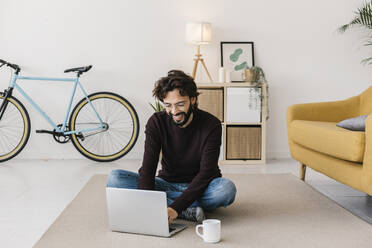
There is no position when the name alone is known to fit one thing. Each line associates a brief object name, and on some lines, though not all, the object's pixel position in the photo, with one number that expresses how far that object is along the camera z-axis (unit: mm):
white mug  1836
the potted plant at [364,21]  4223
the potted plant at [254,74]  4152
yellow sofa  2289
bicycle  4188
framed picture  4402
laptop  1838
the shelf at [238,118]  4176
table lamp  4113
